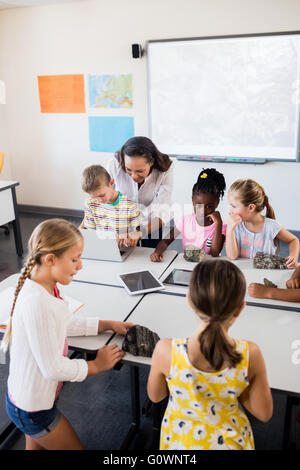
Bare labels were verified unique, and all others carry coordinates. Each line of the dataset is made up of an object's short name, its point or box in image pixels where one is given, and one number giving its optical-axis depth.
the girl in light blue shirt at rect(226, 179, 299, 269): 2.34
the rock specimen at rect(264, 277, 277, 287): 2.00
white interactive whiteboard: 3.95
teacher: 2.67
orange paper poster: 4.84
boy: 2.43
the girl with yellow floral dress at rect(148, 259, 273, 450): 1.14
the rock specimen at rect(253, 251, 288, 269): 2.23
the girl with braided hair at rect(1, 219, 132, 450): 1.35
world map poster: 4.59
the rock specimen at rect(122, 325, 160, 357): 1.55
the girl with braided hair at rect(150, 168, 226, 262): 2.46
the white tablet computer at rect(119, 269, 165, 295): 2.01
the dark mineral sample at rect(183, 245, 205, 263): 2.34
